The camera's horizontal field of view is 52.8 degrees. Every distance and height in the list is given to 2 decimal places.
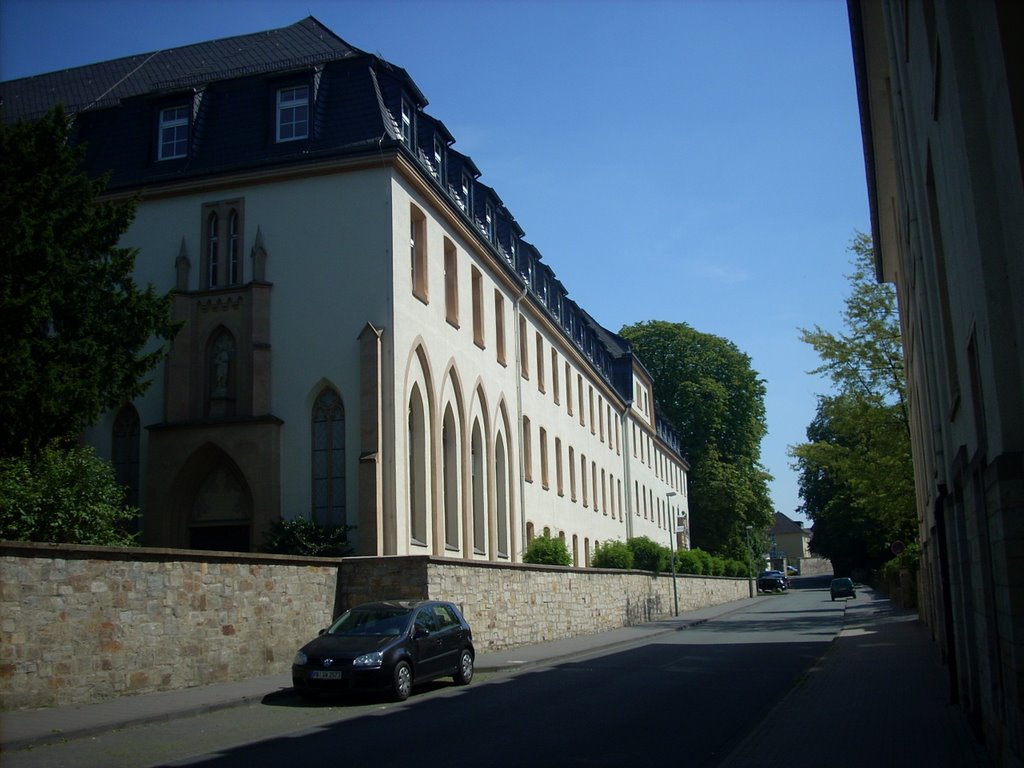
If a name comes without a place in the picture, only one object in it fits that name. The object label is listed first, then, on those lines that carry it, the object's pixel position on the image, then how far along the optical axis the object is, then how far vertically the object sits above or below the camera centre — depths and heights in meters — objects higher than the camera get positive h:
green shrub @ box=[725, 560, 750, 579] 64.44 -0.91
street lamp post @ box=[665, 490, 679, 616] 68.91 +2.56
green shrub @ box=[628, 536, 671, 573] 42.16 +0.11
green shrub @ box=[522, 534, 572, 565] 29.98 +0.23
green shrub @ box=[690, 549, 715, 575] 53.60 -0.34
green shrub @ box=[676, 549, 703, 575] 48.53 -0.31
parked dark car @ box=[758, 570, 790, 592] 77.94 -2.11
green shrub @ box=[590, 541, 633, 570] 37.53 +0.04
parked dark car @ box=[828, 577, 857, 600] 58.25 -2.02
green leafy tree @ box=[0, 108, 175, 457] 16.45 +4.70
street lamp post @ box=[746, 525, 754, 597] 71.38 -1.06
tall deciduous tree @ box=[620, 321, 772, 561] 71.62 +9.73
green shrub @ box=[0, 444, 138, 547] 15.05 +1.12
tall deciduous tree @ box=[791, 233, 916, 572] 32.94 +4.66
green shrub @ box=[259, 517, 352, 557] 22.06 +0.59
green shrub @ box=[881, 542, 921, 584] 37.44 -0.38
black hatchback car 14.61 -1.26
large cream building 23.42 +6.36
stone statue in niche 24.39 +4.74
